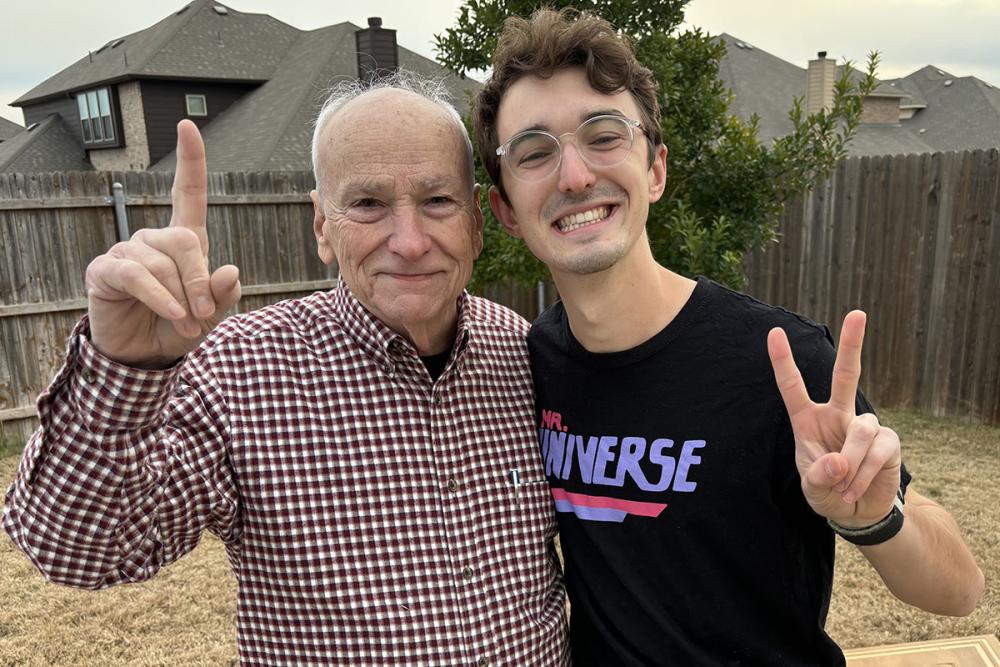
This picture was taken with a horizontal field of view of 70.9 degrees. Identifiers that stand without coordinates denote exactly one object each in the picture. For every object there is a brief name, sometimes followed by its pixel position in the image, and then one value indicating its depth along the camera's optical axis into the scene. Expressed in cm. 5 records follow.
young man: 144
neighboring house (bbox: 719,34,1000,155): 1526
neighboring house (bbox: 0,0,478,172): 1417
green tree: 312
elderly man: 117
